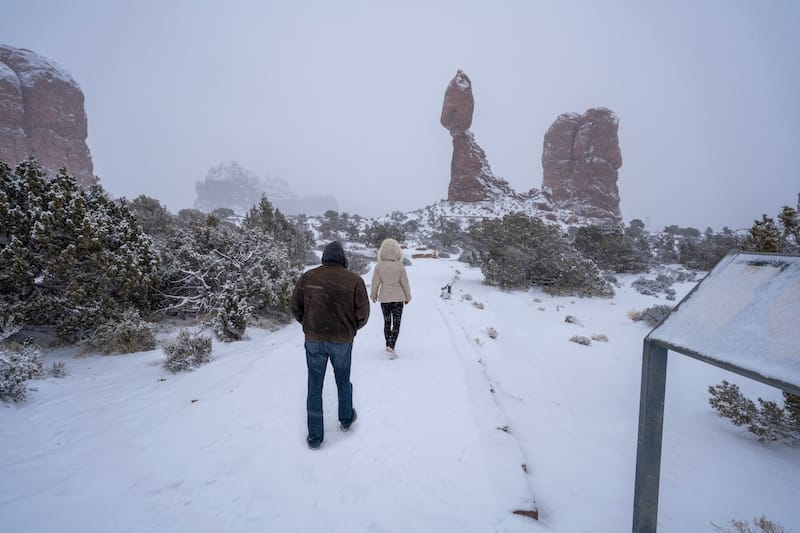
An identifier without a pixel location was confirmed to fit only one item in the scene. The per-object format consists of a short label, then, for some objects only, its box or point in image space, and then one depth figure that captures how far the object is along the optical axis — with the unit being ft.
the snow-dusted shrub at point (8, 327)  15.25
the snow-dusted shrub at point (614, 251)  52.49
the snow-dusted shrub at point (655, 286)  38.63
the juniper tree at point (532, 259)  40.57
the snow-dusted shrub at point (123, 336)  18.20
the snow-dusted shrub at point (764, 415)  12.14
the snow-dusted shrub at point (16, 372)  12.39
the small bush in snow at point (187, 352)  16.85
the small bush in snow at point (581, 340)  23.81
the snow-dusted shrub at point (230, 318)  21.54
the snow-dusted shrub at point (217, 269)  24.59
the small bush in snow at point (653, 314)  27.27
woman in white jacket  15.69
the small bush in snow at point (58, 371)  15.21
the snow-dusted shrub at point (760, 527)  7.06
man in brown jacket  9.32
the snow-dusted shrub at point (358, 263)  48.67
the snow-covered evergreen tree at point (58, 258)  16.79
